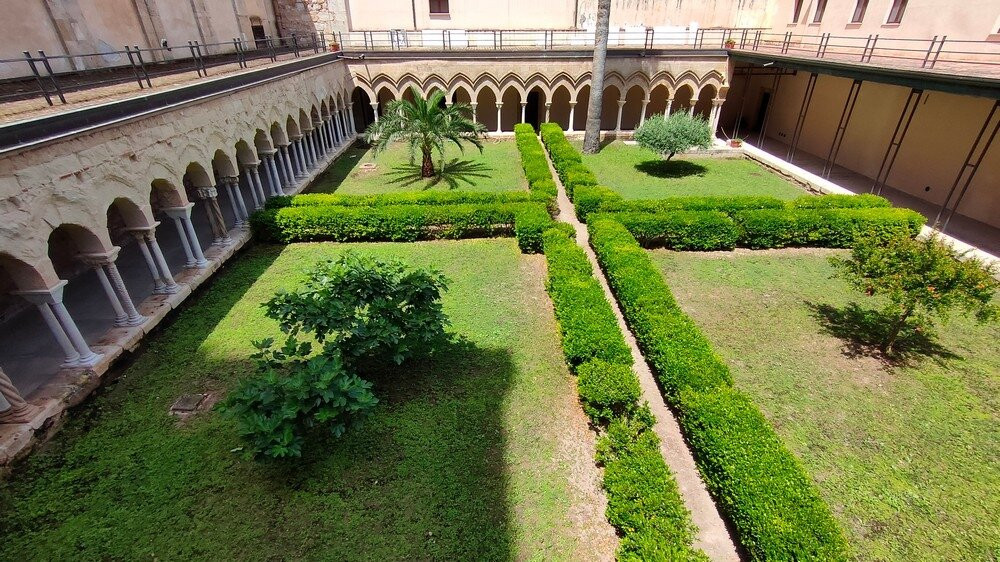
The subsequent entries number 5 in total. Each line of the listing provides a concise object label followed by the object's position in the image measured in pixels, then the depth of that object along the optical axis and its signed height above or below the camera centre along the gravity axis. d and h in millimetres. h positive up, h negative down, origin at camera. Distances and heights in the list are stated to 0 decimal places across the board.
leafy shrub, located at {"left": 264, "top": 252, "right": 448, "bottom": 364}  6582 -3579
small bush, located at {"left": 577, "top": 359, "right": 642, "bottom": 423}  6441 -4518
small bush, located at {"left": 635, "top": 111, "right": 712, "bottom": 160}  17781 -3635
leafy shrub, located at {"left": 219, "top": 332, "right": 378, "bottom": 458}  5645 -4113
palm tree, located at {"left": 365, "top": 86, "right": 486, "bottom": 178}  15372 -2732
